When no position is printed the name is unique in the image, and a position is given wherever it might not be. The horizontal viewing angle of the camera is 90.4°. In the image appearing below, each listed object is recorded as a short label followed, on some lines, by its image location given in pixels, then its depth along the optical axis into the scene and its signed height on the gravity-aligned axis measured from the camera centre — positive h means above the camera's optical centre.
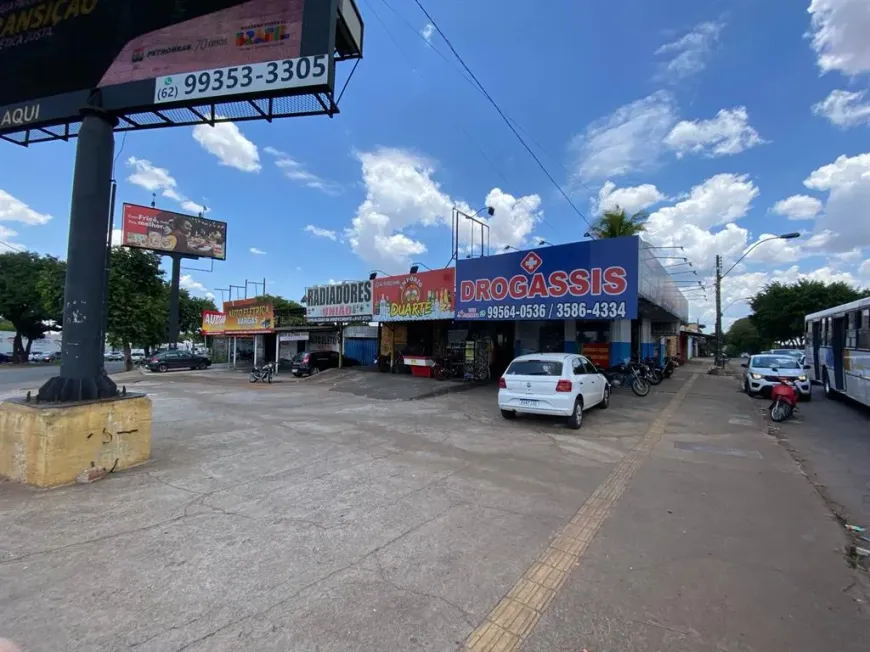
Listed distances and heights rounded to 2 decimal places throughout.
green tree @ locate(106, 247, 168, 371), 30.92 +2.71
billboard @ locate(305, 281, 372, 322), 21.73 +2.13
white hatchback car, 9.30 -0.89
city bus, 11.24 +0.16
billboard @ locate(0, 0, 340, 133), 6.13 +4.33
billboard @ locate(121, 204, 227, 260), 31.56 +8.18
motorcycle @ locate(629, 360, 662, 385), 15.96 -0.89
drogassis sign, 13.07 +2.16
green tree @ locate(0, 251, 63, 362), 38.81 +4.13
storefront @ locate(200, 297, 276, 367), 29.11 +0.93
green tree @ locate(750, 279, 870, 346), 39.53 +4.79
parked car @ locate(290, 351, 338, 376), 25.00 -1.25
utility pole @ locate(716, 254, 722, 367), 24.95 +2.87
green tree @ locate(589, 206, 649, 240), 23.53 +6.84
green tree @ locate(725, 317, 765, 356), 72.66 +2.32
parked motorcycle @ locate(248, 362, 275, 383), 22.03 -1.74
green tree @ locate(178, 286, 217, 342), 45.09 +2.66
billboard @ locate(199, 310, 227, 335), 31.94 +1.23
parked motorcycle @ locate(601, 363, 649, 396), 14.75 -1.04
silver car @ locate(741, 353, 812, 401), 13.84 -0.73
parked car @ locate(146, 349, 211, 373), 30.08 -1.67
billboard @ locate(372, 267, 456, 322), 17.94 +2.11
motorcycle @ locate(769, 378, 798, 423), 10.59 -1.23
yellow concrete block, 5.23 -1.33
